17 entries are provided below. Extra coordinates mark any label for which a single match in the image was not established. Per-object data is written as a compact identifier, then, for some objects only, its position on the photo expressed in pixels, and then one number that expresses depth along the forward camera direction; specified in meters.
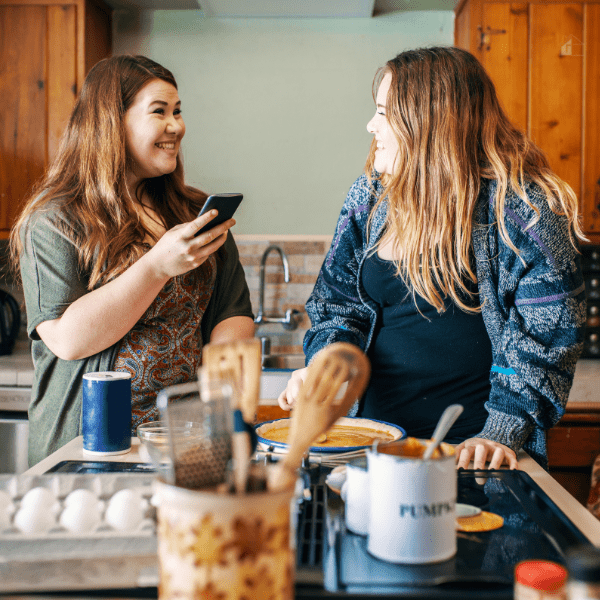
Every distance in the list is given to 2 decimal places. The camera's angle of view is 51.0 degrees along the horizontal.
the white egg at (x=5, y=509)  0.59
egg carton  0.53
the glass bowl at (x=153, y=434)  0.93
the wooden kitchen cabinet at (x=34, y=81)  2.48
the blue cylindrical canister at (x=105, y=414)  0.95
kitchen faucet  2.67
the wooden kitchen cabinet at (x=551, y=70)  2.37
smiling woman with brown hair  1.24
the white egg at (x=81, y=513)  0.59
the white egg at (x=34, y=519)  0.58
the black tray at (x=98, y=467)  0.87
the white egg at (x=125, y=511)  0.59
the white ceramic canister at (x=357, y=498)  0.64
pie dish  0.93
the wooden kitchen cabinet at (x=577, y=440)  2.17
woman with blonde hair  1.12
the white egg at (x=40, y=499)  0.60
